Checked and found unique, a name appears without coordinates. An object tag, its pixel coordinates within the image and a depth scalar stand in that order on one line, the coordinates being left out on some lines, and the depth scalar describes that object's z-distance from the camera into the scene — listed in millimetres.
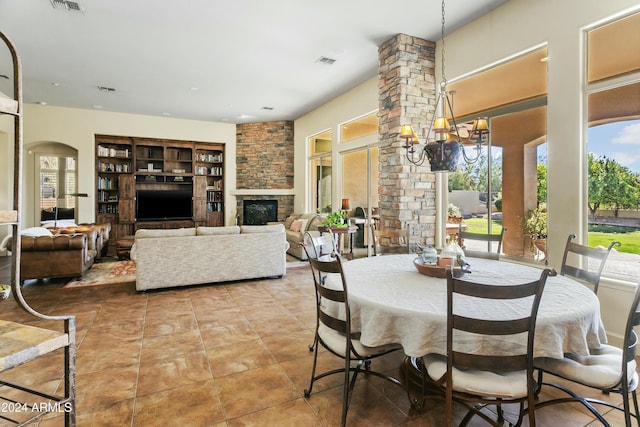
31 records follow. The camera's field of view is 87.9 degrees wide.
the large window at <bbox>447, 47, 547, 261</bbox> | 3621
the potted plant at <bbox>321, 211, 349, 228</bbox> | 5227
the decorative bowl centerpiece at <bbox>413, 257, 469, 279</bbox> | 2199
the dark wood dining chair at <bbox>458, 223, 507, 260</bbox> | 2997
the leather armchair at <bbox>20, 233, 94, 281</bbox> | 4613
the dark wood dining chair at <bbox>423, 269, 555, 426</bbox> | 1400
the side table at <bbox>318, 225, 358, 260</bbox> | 5043
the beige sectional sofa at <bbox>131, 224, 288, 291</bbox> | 4398
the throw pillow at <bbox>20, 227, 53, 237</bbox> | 4956
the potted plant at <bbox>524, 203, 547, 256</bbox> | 3570
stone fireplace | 9234
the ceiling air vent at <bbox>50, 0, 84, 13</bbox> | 3578
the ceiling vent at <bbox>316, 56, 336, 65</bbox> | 5020
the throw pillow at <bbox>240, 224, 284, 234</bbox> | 4961
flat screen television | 8312
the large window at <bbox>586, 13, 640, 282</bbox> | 2861
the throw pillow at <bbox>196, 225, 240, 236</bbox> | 4691
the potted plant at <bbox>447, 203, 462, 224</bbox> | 4562
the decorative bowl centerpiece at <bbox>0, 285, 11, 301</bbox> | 1315
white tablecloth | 1568
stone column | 4320
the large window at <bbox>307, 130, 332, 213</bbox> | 7832
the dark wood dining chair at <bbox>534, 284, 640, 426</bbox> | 1508
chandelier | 2346
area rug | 4871
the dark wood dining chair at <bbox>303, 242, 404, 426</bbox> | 1841
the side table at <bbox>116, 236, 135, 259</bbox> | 6520
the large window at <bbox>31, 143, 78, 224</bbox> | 7938
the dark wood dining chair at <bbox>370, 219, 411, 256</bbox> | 3377
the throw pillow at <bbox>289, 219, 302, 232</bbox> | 7509
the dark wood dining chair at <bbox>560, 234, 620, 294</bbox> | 2201
